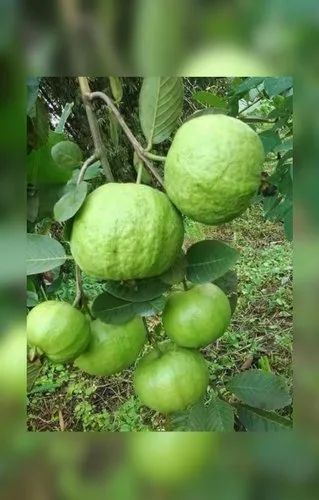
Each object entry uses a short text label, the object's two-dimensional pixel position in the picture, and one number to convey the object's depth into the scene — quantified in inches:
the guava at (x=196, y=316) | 22.4
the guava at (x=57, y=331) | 21.7
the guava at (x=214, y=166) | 18.6
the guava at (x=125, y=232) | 19.1
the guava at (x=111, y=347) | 23.1
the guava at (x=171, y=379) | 22.3
